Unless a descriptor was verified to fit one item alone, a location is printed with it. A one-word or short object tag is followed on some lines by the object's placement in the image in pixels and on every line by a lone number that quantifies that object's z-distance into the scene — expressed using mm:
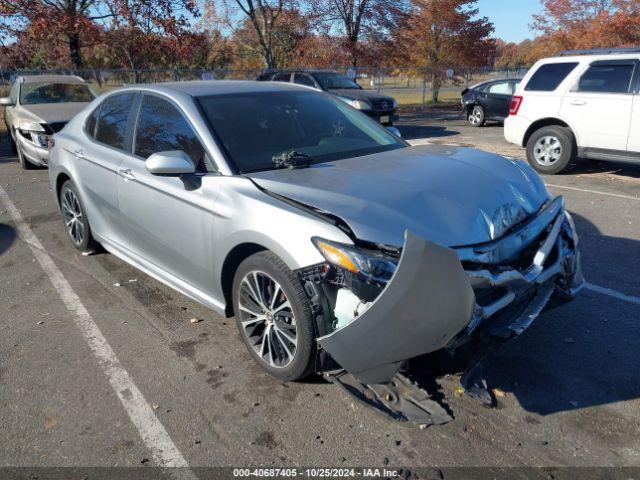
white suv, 8016
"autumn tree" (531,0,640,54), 25733
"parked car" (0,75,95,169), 9750
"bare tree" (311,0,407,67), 24031
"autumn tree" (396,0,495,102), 27375
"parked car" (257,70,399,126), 14156
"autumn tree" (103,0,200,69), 15430
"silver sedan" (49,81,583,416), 2535
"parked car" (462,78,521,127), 16906
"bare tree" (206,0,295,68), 20828
